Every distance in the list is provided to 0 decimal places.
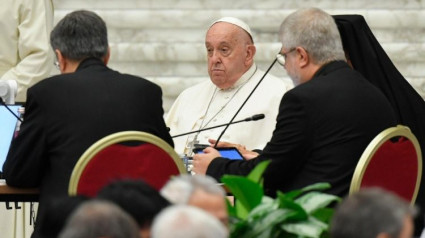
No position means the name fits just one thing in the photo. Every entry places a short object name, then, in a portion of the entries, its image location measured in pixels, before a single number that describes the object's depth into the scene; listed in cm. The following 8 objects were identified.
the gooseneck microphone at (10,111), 1309
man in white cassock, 1605
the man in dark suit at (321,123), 1205
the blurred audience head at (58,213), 836
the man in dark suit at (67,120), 1208
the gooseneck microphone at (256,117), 1384
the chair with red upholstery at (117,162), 1144
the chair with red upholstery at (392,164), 1171
